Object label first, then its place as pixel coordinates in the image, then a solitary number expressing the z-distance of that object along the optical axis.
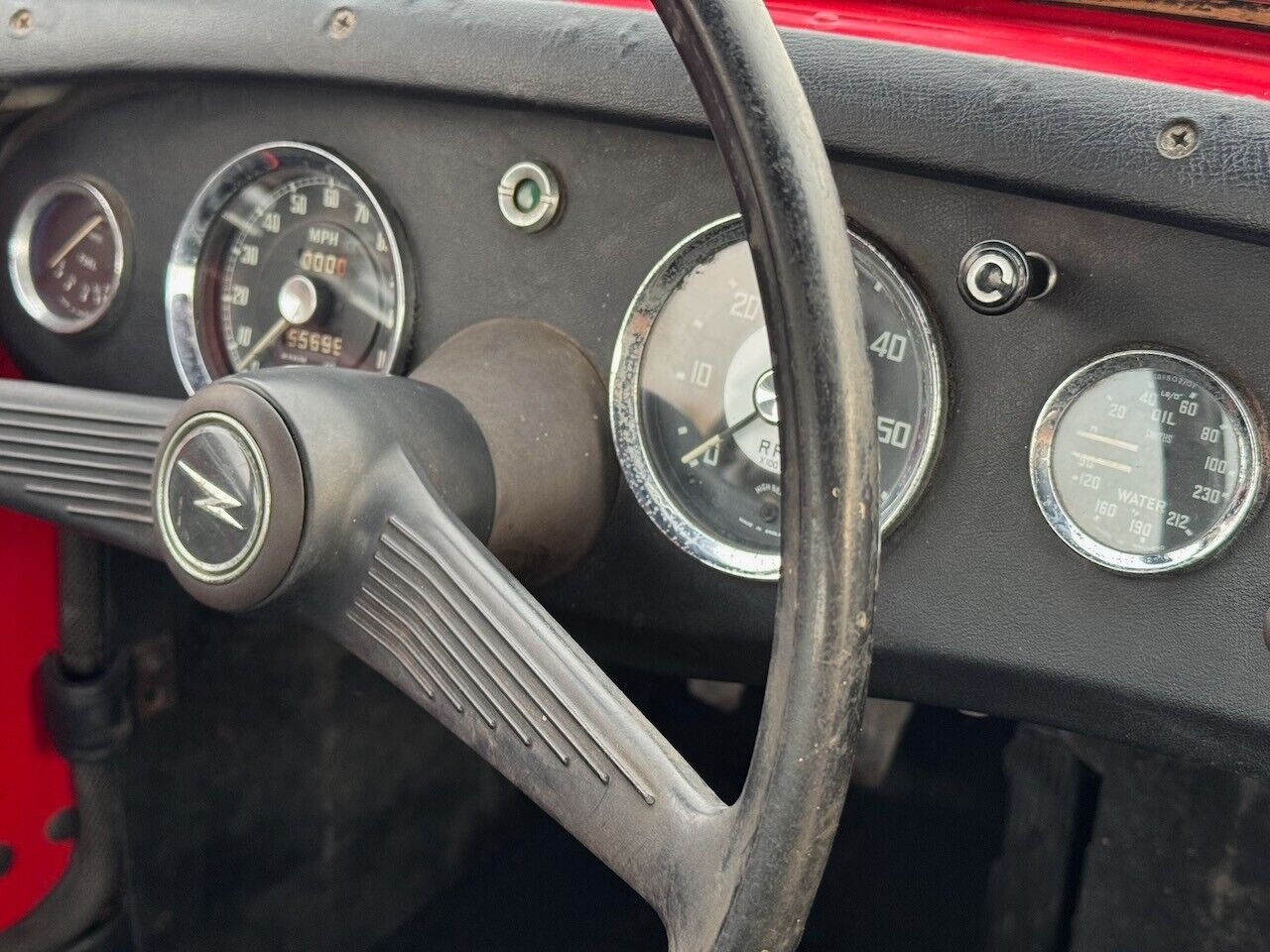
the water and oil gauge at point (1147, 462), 0.34
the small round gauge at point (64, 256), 0.49
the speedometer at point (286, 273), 0.44
